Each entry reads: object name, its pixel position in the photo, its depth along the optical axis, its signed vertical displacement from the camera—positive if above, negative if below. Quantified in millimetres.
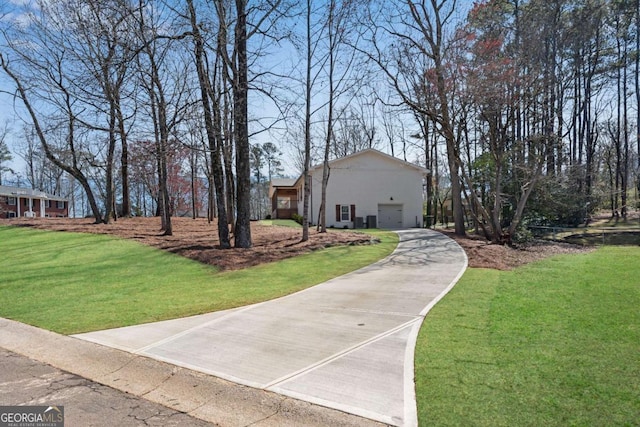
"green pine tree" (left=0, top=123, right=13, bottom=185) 46497 +6722
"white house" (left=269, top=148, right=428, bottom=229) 29594 +1372
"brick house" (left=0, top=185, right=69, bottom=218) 41950 +1161
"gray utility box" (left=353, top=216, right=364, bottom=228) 29130 -967
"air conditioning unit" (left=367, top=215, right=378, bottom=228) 28969 -829
